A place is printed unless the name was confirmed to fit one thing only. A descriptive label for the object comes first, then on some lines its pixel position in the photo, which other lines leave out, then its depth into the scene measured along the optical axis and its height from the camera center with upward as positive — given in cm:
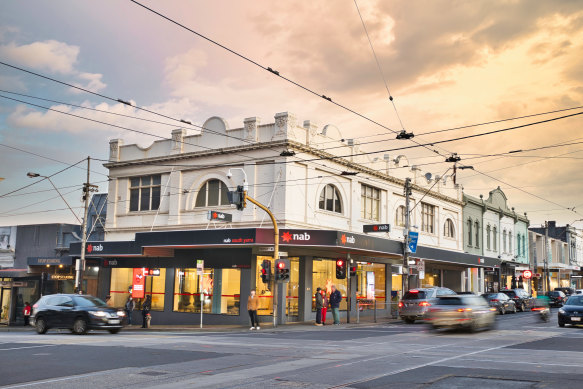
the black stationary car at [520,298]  4241 -39
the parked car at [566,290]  5347 +29
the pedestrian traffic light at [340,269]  3077 +96
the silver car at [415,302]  2998 -60
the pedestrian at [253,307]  2748 -90
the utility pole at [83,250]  3322 +184
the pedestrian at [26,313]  4174 -210
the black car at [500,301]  3850 -60
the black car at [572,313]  2462 -79
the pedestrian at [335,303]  2981 -70
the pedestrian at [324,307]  2944 -89
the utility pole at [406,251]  3434 +221
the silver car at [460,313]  2094 -76
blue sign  3556 +280
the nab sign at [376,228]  3375 +346
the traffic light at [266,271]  2767 +73
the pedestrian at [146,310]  3102 -129
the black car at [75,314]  2369 -121
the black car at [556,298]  5034 -40
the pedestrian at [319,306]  2922 -85
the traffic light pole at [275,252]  2767 +159
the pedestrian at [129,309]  3250 -131
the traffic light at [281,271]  2770 +75
